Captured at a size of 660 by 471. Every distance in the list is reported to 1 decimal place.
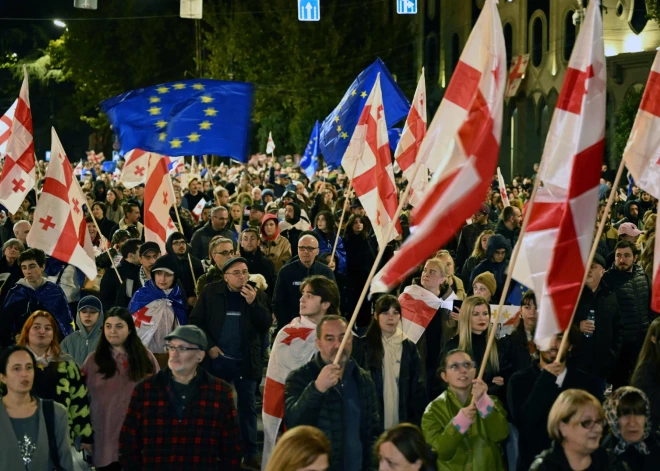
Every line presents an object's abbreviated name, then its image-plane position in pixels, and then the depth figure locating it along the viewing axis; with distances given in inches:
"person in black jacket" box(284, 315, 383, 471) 271.8
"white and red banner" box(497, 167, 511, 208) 797.8
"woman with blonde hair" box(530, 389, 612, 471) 231.6
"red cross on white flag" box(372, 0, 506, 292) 242.5
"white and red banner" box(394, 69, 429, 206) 611.8
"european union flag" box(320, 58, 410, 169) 699.4
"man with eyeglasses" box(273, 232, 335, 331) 449.4
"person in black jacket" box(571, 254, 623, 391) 386.0
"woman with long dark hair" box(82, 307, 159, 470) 315.6
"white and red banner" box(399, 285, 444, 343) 398.9
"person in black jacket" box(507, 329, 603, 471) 278.8
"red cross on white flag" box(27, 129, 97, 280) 440.1
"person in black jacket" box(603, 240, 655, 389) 422.9
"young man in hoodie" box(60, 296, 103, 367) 351.9
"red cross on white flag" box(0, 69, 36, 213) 584.4
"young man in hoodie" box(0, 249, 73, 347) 394.0
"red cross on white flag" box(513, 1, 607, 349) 261.6
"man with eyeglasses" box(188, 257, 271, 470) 387.5
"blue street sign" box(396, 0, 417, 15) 1289.4
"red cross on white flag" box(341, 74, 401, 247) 499.8
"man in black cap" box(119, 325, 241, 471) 264.2
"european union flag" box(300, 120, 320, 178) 1250.6
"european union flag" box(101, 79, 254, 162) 482.3
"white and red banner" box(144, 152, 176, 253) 510.0
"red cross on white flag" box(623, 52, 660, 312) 319.9
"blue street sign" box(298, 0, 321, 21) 1258.0
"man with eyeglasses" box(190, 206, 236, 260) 571.2
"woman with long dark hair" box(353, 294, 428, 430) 331.9
